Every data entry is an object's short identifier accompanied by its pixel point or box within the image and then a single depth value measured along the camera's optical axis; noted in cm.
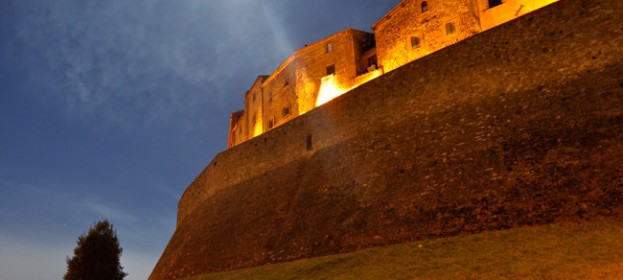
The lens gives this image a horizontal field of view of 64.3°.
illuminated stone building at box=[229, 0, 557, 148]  3109
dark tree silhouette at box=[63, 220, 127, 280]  2588
